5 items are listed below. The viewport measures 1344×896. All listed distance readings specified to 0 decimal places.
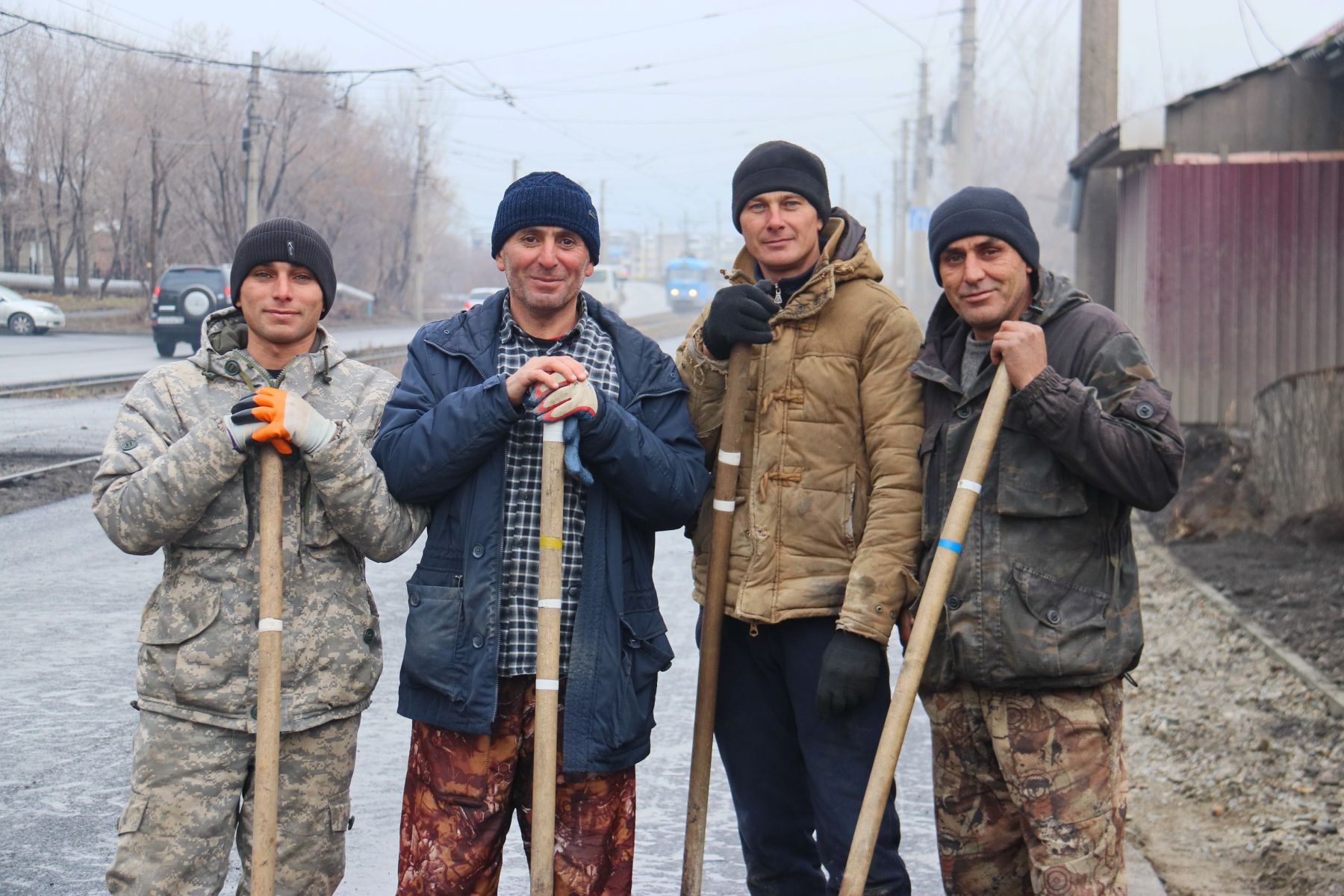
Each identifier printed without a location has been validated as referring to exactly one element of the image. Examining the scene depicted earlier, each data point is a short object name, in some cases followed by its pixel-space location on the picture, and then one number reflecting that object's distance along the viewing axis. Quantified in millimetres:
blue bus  63644
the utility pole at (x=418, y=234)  44219
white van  48875
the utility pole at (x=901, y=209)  54312
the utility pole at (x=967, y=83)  25109
